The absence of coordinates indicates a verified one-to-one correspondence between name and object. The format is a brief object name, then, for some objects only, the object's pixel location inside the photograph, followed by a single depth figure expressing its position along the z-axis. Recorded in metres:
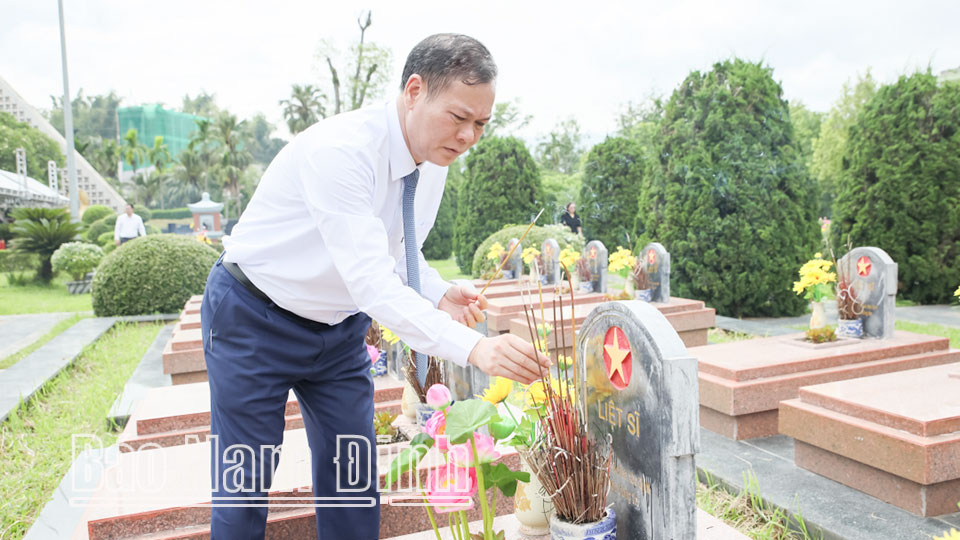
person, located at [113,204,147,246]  12.55
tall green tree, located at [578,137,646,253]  14.90
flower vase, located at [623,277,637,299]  7.15
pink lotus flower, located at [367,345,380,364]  3.64
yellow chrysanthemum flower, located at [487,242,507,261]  9.78
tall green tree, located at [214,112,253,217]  42.31
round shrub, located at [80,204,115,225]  22.31
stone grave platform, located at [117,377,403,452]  3.32
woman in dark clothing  13.59
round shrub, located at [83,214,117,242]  19.94
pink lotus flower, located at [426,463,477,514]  1.64
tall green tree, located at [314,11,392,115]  28.36
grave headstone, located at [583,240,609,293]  8.00
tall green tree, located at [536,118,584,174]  35.00
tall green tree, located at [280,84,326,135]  34.19
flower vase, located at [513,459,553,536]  2.03
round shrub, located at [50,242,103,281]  13.27
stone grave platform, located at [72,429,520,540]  2.31
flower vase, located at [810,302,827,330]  4.88
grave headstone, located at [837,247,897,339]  4.75
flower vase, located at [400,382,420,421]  3.28
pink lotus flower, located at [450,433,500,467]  1.62
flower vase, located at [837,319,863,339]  4.89
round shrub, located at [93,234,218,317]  9.03
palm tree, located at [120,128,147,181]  45.94
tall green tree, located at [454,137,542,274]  14.98
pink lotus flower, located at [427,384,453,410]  1.68
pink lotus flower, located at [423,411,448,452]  1.63
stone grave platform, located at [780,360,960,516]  2.77
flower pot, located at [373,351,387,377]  4.04
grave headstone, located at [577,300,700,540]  1.69
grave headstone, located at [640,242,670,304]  6.88
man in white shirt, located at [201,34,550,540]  1.54
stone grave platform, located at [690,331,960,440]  3.89
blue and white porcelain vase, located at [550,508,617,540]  1.78
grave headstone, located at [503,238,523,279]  10.06
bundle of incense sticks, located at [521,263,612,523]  1.83
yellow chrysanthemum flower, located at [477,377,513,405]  1.81
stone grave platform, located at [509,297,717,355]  6.34
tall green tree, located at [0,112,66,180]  24.58
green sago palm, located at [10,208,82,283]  14.19
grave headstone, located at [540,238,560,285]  8.84
